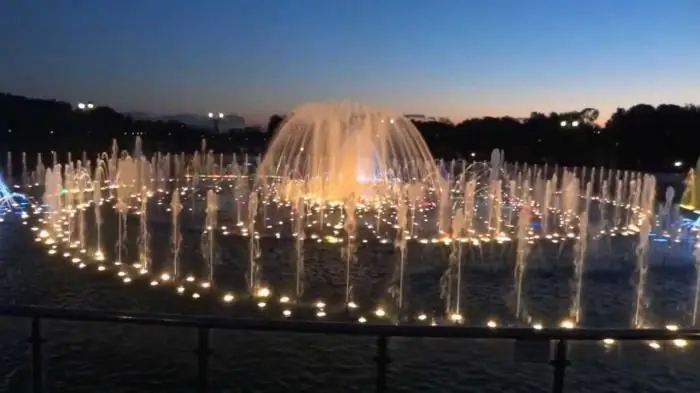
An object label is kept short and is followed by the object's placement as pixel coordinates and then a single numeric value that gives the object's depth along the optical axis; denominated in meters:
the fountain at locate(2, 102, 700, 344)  11.16
